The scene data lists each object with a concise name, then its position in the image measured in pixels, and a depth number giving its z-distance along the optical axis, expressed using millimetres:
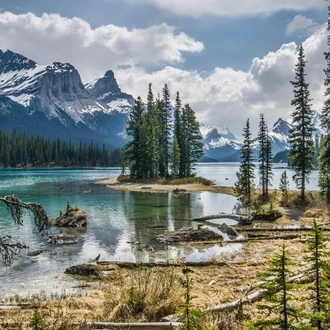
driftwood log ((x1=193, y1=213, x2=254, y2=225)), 27641
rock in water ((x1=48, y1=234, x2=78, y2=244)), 21722
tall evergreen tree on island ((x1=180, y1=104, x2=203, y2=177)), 75938
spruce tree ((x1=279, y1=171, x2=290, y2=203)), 38366
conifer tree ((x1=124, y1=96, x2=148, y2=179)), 73569
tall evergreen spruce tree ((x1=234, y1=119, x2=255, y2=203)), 45125
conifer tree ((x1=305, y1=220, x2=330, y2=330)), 5552
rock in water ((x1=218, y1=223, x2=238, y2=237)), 23591
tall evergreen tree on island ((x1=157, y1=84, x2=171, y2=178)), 76062
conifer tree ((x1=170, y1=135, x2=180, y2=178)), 71450
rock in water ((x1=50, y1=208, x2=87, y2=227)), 27531
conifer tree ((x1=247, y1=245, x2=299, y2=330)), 5199
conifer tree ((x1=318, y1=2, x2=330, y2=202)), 32834
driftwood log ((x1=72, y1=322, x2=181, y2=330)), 7805
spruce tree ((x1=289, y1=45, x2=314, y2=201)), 38031
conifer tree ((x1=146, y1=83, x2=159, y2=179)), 72375
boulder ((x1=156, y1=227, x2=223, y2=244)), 21516
